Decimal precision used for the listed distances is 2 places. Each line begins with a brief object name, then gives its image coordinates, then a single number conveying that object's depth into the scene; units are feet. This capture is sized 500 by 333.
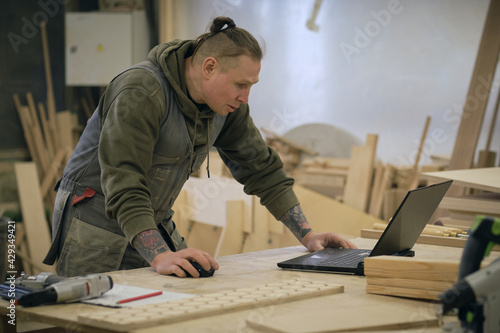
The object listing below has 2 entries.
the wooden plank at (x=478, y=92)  13.24
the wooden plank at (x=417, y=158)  16.67
